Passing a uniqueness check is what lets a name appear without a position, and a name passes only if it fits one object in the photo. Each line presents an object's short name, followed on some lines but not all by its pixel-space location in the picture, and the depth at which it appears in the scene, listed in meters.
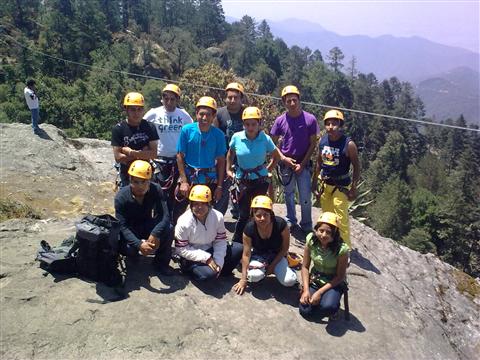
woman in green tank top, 4.91
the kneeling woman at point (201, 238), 5.02
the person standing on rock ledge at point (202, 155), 5.58
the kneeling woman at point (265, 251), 5.20
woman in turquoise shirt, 5.61
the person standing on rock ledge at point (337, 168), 5.82
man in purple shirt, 6.12
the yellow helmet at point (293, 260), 5.71
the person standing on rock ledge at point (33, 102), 11.13
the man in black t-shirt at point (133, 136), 5.38
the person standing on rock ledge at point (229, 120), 6.10
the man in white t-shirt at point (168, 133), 5.99
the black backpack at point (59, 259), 4.73
